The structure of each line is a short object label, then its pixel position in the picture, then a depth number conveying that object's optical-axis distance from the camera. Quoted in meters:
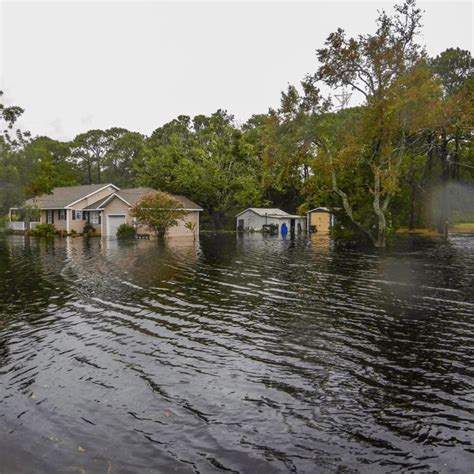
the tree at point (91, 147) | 89.81
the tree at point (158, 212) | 42.84
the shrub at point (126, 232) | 45.06
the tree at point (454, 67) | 50.47
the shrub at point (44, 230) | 49.91
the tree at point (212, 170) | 57.88
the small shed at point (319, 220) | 62.34
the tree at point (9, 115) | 36.09
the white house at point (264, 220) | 60.06
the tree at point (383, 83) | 29.03
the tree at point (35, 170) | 38.91
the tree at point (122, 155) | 86.31
